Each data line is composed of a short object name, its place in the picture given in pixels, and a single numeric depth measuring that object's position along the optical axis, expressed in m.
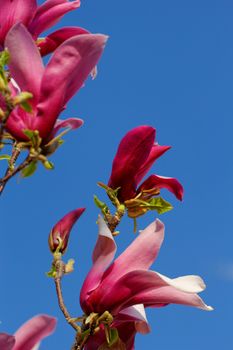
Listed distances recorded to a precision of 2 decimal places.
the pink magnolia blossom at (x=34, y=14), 0.94
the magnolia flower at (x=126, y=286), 0.87
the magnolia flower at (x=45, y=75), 0.77
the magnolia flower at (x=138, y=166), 0.99
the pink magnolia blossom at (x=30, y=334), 0.75
